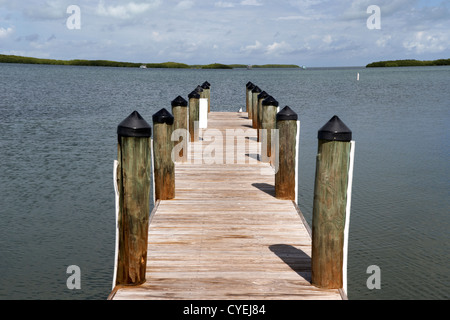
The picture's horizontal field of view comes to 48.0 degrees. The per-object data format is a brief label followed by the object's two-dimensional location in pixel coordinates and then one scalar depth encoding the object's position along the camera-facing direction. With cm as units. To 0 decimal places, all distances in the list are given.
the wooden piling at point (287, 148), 843
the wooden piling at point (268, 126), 1169
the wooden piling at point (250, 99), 2000
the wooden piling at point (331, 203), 524
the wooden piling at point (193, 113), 1416
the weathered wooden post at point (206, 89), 2210
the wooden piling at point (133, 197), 518
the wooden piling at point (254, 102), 1795
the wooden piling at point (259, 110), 1476
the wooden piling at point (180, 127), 1134
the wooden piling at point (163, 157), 820
